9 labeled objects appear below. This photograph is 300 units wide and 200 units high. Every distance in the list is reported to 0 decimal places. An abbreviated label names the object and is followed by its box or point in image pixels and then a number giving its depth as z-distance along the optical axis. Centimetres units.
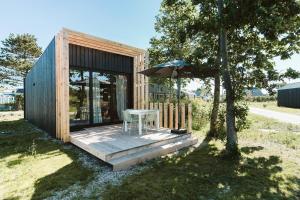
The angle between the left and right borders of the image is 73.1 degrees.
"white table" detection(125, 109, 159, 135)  605
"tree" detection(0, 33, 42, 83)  2441
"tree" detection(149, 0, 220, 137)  1059
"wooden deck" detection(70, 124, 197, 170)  438
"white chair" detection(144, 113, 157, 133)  636
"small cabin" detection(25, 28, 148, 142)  634
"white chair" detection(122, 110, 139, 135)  617
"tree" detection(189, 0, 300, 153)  390
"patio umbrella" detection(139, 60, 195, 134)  595
